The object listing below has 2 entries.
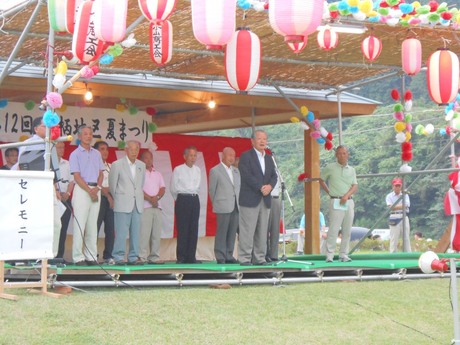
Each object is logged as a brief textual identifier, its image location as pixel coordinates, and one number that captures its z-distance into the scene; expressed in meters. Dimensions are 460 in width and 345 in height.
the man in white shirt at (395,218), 15.12
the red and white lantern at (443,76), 9.92
